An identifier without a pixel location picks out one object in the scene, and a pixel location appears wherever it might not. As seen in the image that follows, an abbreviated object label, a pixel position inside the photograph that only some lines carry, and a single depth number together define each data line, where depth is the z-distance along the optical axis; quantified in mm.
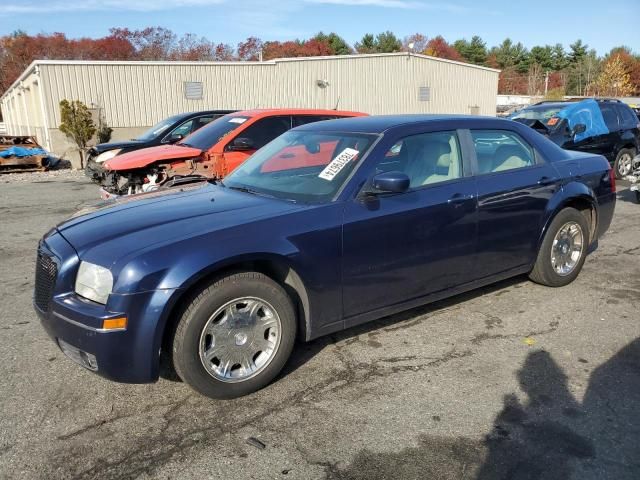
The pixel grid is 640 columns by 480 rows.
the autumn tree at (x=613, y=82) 68562
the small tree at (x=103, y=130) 19516
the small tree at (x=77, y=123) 18047
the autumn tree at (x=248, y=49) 71750
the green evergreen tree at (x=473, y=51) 93250
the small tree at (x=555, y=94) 57031
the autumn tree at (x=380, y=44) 90750
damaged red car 7902
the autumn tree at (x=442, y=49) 90312
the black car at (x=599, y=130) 11469
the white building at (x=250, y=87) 19047
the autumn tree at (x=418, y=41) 92625
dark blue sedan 2918
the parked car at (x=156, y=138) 9820
